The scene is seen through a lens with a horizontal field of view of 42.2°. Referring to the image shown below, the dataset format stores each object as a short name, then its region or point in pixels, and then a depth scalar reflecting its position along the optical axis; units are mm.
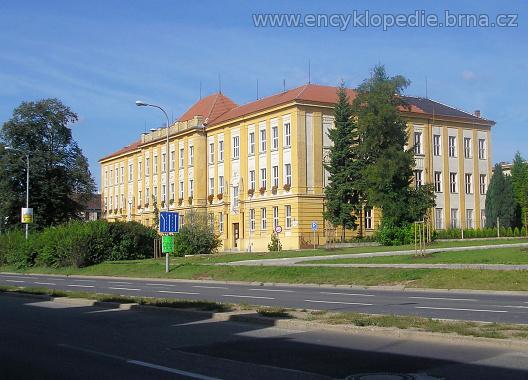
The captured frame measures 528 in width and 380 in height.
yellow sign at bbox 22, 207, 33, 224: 56875
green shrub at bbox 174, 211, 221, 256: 55812
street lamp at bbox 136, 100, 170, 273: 37062
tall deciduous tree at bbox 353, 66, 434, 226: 51094
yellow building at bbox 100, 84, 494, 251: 62875
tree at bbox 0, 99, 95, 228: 66812
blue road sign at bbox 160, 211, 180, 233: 35500
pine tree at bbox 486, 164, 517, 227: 69938
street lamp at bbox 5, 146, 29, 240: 57709
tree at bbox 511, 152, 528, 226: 71375
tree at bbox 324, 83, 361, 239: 57781
